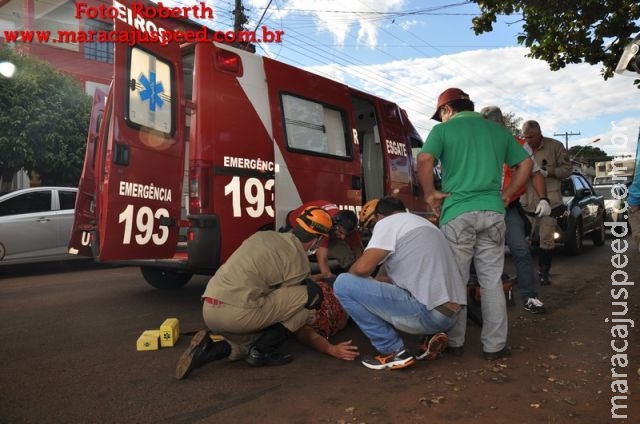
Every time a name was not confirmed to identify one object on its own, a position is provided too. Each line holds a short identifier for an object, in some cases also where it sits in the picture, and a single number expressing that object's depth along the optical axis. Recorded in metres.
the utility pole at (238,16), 15.56
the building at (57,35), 18.47
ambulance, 3.89
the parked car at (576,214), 8.36
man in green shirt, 3.25
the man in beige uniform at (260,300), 3.04
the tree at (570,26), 6.25
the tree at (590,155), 46.80
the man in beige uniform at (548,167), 5.38
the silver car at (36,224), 7.25
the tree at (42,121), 11.72
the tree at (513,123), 29.13
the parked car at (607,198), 13.46
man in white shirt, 2.94
